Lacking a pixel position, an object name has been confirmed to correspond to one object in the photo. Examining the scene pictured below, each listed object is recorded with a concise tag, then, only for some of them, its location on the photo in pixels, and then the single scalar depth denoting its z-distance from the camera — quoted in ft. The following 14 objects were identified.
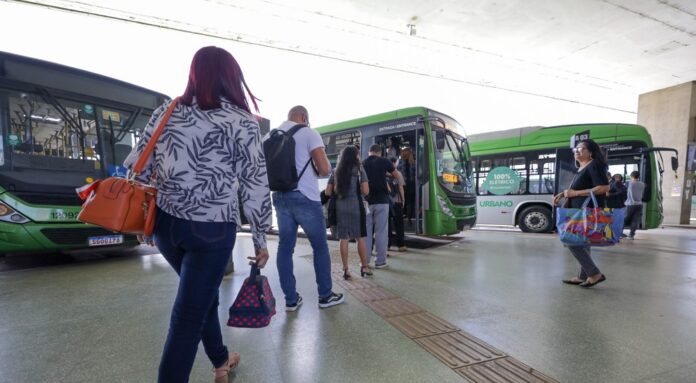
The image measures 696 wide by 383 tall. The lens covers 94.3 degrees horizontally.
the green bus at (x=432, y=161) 22.26
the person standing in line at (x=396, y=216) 19.94
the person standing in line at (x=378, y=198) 15.64
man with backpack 9.19
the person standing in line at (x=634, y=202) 25.82
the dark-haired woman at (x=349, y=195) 12.66
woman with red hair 4.41
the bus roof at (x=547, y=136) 28.43
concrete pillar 44.98
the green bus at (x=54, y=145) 14.69
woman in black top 11.98
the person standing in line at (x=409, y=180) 23.07
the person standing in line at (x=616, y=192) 18.65
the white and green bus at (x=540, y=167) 27.81
